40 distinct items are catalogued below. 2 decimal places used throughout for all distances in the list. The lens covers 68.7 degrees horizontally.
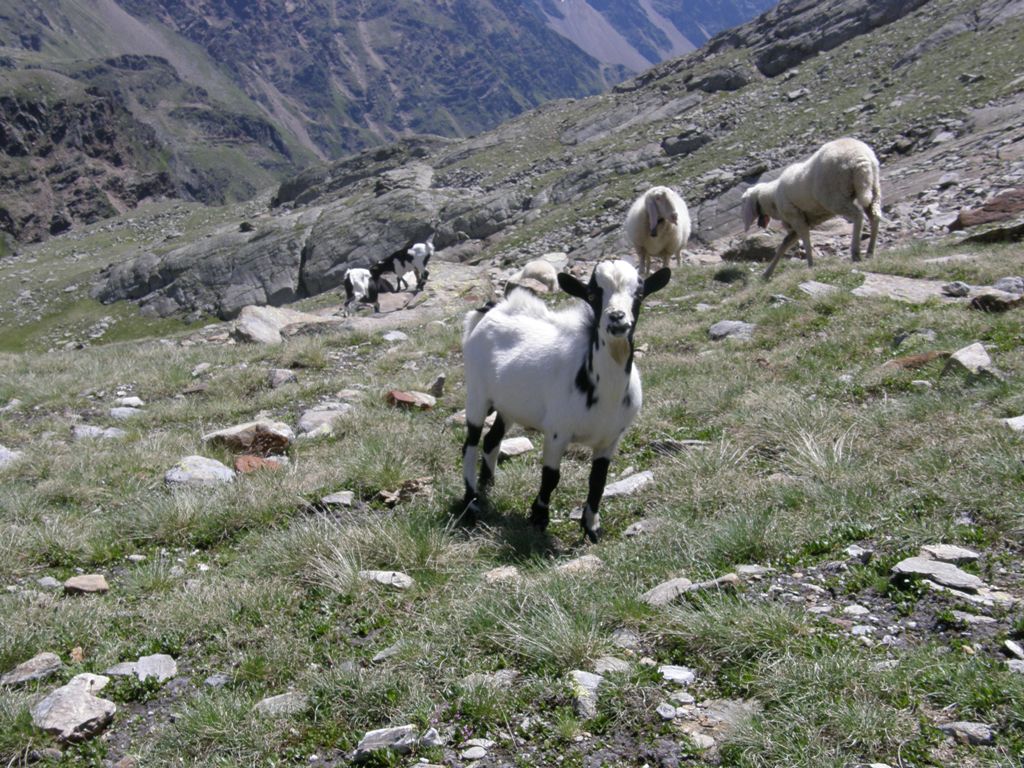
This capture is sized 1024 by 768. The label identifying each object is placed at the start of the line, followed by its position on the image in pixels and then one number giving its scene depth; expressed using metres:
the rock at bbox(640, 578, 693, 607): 4.02
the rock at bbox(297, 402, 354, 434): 8.77
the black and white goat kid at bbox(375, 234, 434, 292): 27.52
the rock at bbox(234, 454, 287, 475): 7.28
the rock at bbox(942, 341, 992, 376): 6.90
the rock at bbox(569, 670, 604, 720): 3.24
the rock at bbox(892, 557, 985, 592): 3.73
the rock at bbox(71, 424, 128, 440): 8.97
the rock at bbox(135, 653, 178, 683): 3.90
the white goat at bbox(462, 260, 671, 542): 5.25
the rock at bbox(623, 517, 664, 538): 5.42
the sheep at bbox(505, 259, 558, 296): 19.05
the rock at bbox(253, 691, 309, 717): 3.43
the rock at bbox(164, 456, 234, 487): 6.99
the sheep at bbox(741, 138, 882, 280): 15.00
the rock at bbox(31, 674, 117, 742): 3.39
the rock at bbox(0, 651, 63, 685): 3.88
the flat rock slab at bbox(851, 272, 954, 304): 11.03
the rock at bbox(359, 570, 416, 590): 4.70
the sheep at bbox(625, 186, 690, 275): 16.67
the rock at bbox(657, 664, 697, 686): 3.38
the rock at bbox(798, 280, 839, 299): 11.48
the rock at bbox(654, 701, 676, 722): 3.15
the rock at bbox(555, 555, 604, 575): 4.76
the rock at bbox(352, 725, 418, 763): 3.12
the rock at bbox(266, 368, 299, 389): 11.24
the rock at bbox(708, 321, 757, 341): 10.76
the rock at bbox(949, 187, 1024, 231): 15.88
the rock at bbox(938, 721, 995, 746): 2.71
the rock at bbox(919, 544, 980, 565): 3.96
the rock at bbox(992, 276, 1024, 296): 10.55
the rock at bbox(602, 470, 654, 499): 6.27
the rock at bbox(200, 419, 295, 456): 8.16
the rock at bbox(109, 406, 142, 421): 10.02
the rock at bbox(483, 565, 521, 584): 4.62
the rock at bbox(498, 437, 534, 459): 7.54
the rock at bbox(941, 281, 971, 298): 11.00
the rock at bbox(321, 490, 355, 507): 6.40
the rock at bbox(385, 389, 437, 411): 9.32
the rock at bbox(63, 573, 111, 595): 5.05
